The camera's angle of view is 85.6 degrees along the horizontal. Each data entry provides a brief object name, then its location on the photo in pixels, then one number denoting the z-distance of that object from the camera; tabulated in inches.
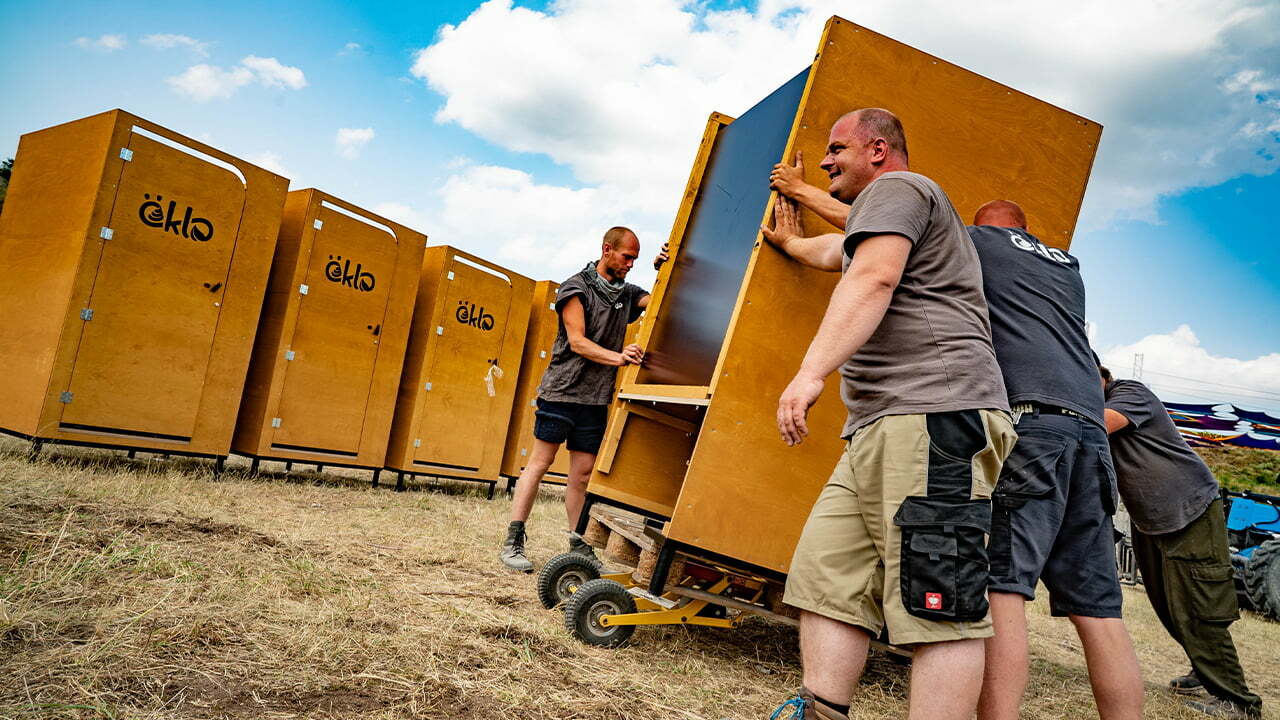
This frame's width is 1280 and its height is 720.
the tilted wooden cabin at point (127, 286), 176.1
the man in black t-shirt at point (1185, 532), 120.7
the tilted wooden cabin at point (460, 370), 264.4
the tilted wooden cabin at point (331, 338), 221.9
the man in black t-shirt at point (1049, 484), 67.9
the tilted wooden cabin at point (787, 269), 95.4
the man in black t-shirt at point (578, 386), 144.9
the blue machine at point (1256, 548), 272.5
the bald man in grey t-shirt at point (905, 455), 54.9
